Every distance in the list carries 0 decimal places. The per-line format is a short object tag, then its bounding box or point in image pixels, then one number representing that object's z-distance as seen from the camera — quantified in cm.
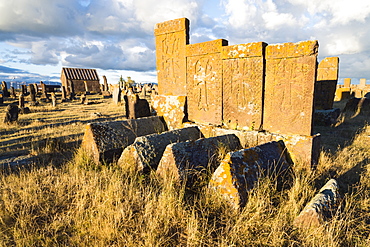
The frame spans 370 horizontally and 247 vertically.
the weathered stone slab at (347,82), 2022
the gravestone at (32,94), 1731
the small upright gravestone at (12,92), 2418
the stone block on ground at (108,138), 363
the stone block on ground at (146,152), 305
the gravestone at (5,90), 2333
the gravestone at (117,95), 1669
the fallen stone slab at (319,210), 203
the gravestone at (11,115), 843
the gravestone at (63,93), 2245
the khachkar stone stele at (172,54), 490
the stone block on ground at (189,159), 270
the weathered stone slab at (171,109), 511
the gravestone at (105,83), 3503
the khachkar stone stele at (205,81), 441
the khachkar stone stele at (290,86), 341
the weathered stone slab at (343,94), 1771
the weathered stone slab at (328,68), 916
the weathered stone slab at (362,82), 2145
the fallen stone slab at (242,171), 233
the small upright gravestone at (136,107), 680
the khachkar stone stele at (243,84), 389
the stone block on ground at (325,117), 754
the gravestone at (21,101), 1355
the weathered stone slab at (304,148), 350
